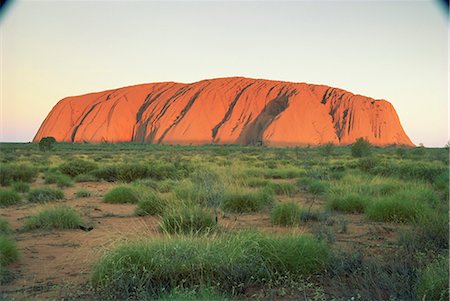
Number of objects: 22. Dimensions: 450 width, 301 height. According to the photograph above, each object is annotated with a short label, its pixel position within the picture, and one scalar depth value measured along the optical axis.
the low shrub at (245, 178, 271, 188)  13.56
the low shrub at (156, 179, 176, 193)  12.23
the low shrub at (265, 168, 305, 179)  17.03
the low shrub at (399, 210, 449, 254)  5.00
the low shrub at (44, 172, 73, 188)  14.30
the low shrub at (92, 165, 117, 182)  16.74
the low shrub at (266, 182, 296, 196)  12.06
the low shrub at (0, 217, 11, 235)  6.97
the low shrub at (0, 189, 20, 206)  10.38
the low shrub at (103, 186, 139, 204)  10.66
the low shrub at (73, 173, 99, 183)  16.30
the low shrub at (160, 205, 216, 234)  6.47
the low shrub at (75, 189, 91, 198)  11.87
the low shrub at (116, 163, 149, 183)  16.19
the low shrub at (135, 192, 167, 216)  8.55
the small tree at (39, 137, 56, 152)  45.78
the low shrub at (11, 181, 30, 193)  12.94
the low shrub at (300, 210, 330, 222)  7.68
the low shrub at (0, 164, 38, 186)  14.61
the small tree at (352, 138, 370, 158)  32.38
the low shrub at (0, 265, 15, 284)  4.55
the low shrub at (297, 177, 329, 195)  11.55
